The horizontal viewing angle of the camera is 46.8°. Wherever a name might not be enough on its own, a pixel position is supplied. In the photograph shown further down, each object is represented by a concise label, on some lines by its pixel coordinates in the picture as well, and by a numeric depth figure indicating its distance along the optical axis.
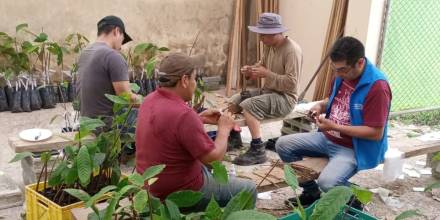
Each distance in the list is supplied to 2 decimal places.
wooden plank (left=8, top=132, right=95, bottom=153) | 3.98
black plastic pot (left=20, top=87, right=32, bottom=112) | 6.40
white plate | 4.08
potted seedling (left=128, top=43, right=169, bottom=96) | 6.93
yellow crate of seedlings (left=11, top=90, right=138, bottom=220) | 2.97
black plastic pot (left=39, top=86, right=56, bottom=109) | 6.56
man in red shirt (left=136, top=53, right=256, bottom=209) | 2.65
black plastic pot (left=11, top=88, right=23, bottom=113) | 6.36
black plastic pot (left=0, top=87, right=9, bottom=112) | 6.40
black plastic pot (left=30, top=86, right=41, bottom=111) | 6.45
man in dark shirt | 4.13
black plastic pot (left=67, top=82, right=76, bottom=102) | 6.69
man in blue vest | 3.43
